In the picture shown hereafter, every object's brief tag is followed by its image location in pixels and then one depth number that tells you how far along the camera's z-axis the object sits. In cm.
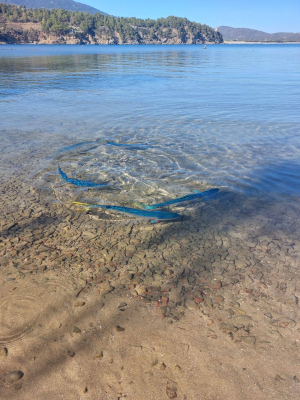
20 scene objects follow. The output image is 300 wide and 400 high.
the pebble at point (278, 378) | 229
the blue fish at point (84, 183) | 554
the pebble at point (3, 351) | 242
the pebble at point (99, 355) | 244
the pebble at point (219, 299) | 305
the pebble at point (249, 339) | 261
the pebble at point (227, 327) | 273
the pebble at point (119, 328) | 269
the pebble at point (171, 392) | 216
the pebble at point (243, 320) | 279
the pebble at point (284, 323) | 277
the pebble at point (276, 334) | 266
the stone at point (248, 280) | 331
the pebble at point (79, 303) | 294
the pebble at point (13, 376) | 223
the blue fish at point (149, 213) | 456
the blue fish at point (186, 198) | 484
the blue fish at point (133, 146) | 766
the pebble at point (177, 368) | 235
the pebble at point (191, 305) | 296
